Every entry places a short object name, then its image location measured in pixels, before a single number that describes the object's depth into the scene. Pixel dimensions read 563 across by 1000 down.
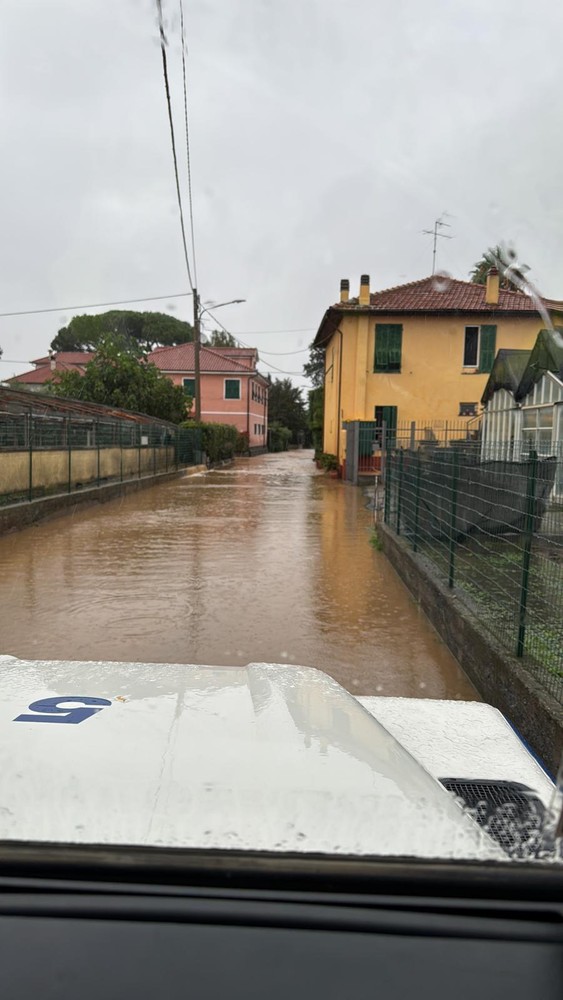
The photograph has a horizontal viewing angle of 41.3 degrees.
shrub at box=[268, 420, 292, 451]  69.09
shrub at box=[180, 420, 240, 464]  33.97
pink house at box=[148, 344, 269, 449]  52.22
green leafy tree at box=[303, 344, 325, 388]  62.53
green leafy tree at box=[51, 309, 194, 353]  78.06
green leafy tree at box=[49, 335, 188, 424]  30.17
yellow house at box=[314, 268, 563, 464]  25.73
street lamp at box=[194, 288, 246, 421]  31.83
